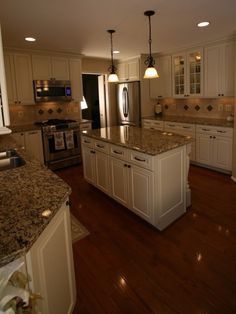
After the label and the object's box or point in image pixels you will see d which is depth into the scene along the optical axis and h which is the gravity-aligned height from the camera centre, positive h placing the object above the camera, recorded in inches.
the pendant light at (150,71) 108.9 +20.8
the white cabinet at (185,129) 176.1 -11.3
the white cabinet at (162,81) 204.6 +31.4
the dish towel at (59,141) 181.9 -16.4
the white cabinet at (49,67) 181.0 +42.0
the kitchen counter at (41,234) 36.5 -18.2
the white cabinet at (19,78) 169.6 +32.2
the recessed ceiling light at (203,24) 126.5 +49.0
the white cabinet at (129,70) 213.8 +44.3
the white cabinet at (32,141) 168.2 -14.5
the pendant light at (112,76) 130.3 +22.9
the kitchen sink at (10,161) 89.0 -15.2
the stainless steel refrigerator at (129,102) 217.5 +13.7
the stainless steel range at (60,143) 179.0 -18.1
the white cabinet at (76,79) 199.9 +34.7
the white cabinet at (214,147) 154.8 -23.1
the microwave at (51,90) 181.5 +23.7
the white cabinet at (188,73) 177.3 +32.6
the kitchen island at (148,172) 93.1 -24.2
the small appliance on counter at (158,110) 227.2 +5.5
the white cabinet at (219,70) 156.9 +30.1
